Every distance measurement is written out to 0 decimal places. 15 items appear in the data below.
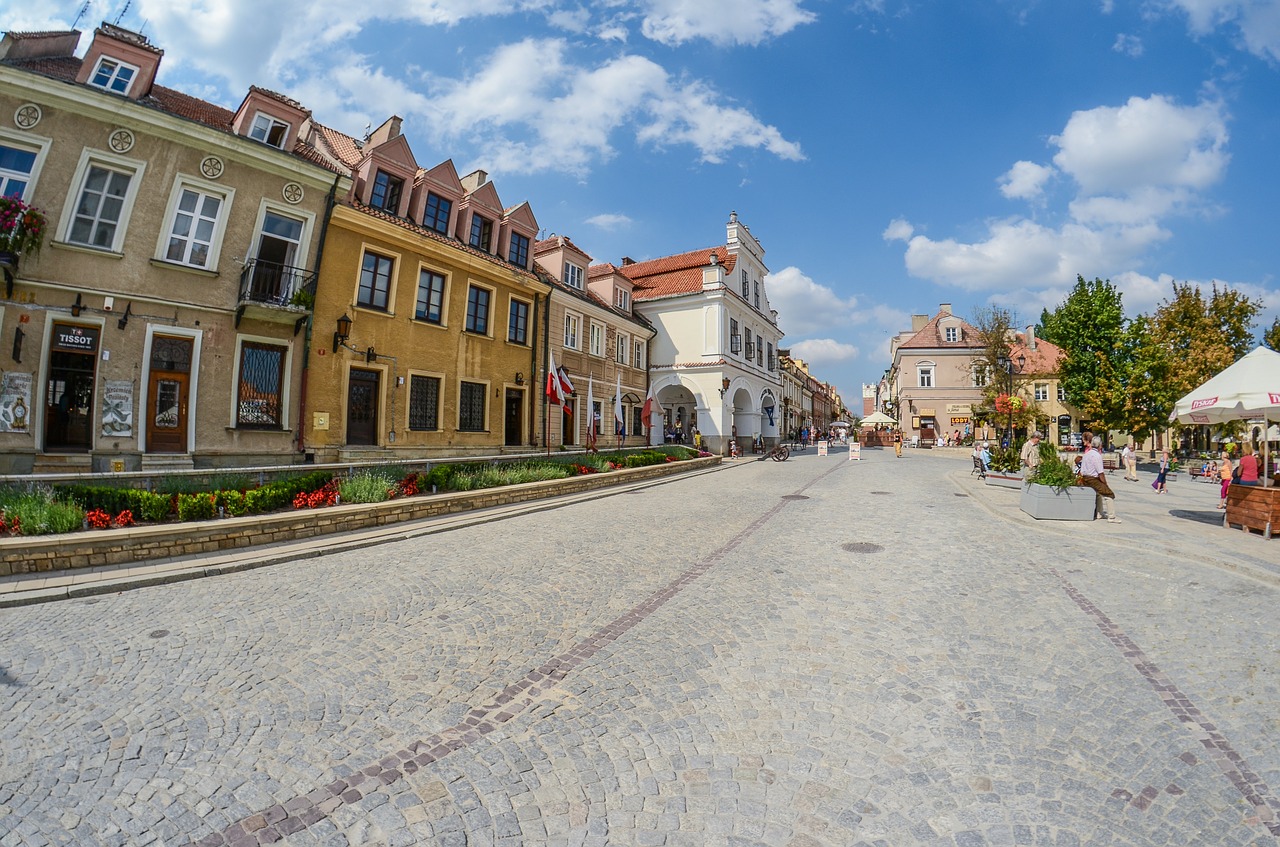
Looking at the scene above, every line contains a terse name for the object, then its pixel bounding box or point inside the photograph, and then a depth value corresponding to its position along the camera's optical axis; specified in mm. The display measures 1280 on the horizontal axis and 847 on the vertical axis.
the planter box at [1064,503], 11133
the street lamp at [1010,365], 27078
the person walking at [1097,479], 11383
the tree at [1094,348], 33562
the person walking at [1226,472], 14183
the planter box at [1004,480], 18156
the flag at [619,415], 23578
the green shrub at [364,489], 10541
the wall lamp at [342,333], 15547
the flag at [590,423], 21375
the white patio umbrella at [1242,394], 9852
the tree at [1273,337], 32594
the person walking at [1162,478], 17681
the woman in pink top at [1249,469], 12312
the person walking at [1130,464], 22797
